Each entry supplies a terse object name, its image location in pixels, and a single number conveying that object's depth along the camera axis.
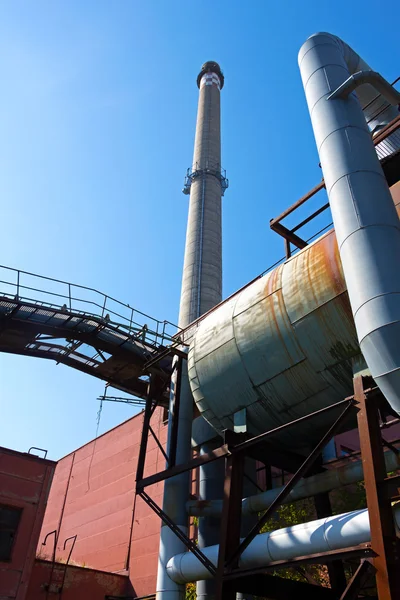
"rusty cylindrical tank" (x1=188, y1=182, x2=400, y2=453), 9.04
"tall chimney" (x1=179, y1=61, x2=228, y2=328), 31.03
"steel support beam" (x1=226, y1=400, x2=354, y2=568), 7.65
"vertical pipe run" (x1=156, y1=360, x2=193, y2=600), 11.30
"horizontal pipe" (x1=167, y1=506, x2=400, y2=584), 7.37
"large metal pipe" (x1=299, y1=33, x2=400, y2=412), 6.93
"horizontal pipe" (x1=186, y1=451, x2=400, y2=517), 9.15
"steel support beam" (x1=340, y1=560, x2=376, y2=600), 6.61
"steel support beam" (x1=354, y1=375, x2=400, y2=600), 6.11
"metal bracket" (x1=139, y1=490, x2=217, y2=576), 9.46
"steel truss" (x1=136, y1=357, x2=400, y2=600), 6.37
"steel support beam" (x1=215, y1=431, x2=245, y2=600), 8.35
